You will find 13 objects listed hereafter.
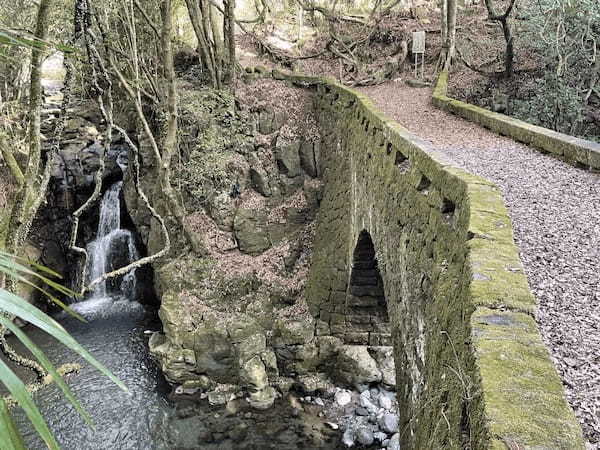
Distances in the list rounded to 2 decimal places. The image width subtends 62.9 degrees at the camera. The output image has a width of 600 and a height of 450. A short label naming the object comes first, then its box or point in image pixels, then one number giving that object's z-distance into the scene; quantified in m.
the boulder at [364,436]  9.84
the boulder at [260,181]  13.77
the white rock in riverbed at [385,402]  10.84
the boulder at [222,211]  13.24
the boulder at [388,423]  10.20
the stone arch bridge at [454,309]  2.18
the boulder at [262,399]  10.76
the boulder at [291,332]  11.81
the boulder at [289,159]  14.01
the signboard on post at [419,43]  16.92
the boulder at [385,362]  11.56
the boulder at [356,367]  11.51
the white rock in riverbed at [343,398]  10.99
